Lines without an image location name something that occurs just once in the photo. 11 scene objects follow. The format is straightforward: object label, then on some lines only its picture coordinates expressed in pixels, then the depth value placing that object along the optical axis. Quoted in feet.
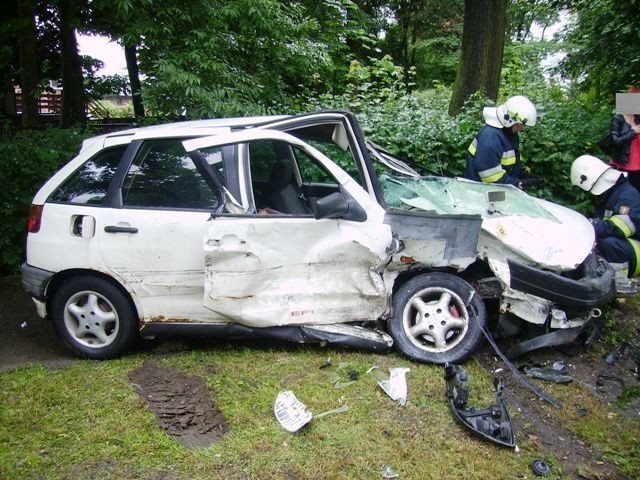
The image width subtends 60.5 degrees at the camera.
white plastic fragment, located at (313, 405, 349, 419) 11.42
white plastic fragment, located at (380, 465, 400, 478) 9.71
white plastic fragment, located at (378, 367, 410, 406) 11.92
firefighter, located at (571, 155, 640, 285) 16.11
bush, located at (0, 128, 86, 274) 19.48
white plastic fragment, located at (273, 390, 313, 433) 10.96
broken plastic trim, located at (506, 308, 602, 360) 13.05
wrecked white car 12.87
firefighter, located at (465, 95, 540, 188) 18.30
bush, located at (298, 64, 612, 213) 21.52
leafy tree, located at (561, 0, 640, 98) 25.93
